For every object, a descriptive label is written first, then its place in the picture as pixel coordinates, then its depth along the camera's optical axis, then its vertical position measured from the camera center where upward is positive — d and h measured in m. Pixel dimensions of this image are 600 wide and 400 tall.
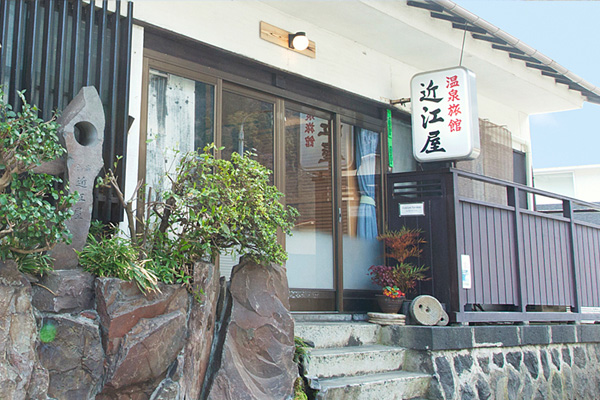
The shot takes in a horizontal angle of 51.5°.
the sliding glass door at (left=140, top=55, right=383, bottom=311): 5.85 +1.39
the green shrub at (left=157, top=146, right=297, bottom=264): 4.29 +0.53
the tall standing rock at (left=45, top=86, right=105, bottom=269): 3.93 +0.83
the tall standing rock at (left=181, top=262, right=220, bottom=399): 4.05 -0.29
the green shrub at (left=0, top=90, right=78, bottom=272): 3.43 +0.51
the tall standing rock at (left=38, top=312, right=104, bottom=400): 3.52 -0.40
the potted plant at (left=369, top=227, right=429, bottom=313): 6.86 +0.17
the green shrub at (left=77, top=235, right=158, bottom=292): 3.79 +0.13
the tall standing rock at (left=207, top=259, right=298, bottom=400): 4.27 -0.40
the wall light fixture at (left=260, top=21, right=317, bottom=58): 6.59 +2.65
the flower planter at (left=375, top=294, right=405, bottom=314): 6.75 -0.22
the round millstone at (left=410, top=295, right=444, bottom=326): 6.55 -0.28
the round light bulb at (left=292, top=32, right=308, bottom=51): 6.78 +2.64
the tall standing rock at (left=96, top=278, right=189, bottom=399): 3.67 -0.30
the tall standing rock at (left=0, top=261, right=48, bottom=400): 3.25 -0.29
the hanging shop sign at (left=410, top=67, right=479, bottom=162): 7.42 +2.02
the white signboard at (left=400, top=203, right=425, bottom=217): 7.27 +0.88
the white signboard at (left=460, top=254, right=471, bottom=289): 6.89 +0.15
